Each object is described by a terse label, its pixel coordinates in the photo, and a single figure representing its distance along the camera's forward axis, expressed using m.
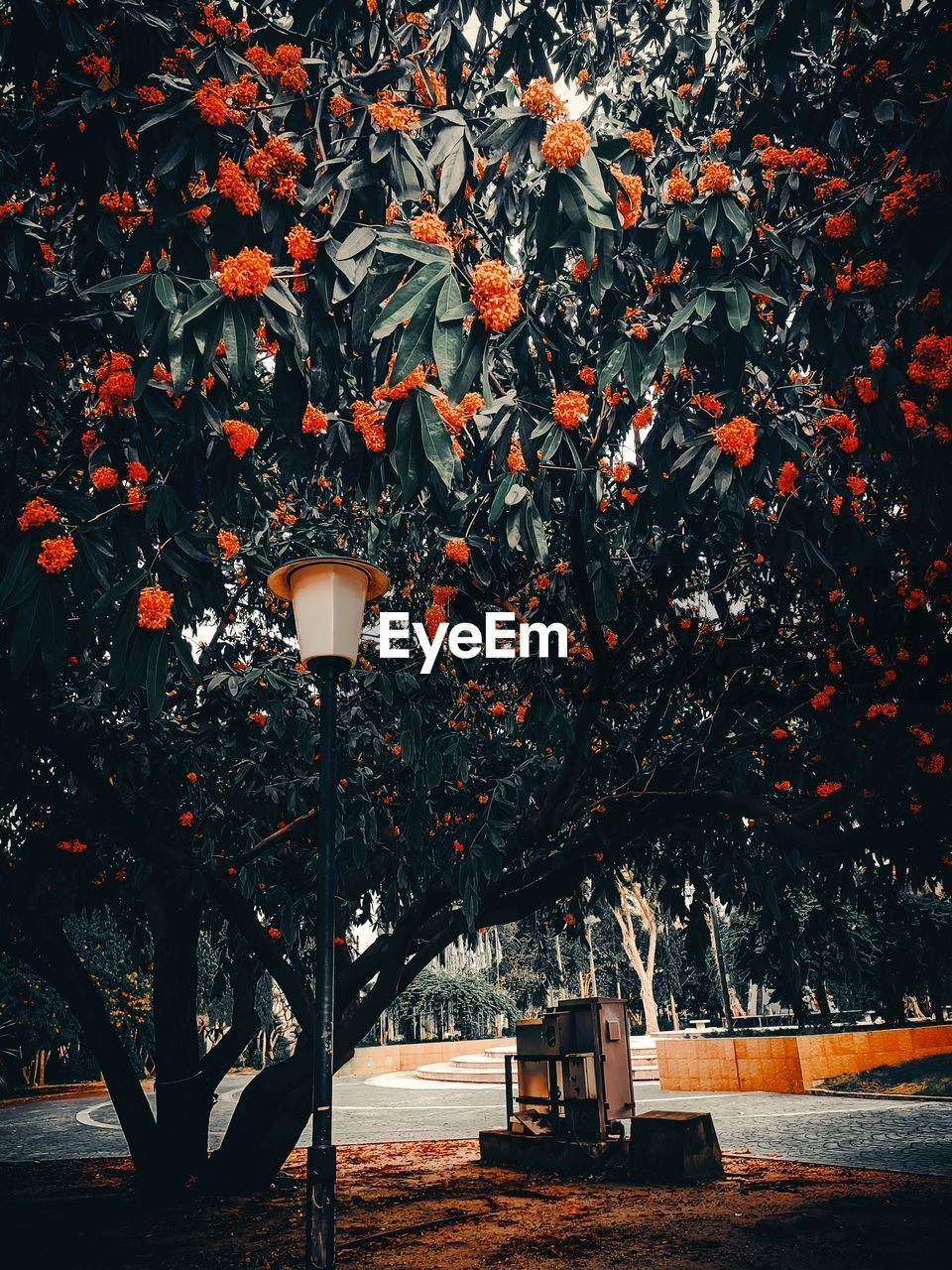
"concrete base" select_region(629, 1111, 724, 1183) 8.16
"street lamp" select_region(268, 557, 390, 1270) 3.38
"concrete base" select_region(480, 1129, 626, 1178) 8.82
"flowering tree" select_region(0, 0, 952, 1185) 3.02
